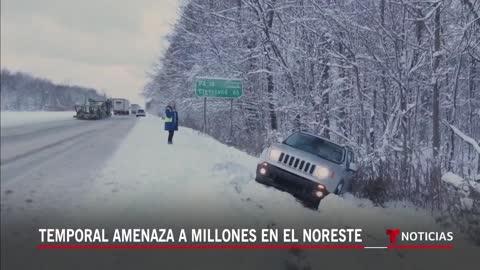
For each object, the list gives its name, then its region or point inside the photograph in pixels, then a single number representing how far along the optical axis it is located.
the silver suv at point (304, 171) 6.48
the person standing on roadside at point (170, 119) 12.34
